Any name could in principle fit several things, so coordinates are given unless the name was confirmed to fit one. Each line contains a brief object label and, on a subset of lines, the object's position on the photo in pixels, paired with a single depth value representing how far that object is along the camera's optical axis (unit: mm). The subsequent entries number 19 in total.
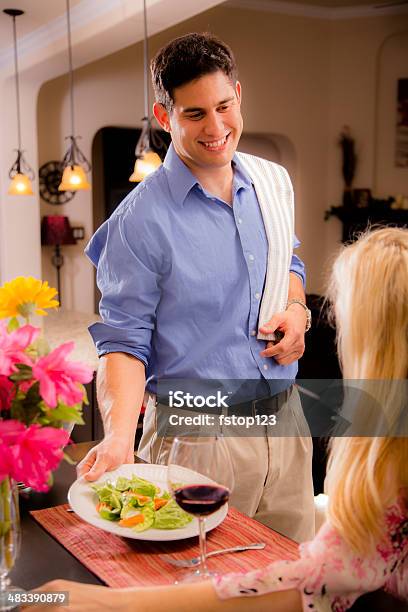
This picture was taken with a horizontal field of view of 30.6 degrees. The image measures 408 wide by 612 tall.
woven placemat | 1059
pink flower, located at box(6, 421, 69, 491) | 814
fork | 1073
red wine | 972
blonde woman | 897
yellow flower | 1065
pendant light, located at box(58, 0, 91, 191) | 4410
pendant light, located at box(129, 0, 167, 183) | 3564
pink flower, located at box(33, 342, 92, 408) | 809
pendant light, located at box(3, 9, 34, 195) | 4656
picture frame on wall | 7227
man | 1519
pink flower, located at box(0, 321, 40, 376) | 830
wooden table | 982
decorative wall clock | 6766
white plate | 1123
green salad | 1163
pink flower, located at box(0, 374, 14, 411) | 843
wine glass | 967
